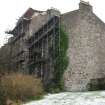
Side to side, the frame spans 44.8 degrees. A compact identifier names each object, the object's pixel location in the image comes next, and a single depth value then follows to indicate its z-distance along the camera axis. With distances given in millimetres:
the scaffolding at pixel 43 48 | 12884
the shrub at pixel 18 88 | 9183
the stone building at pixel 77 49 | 12434
